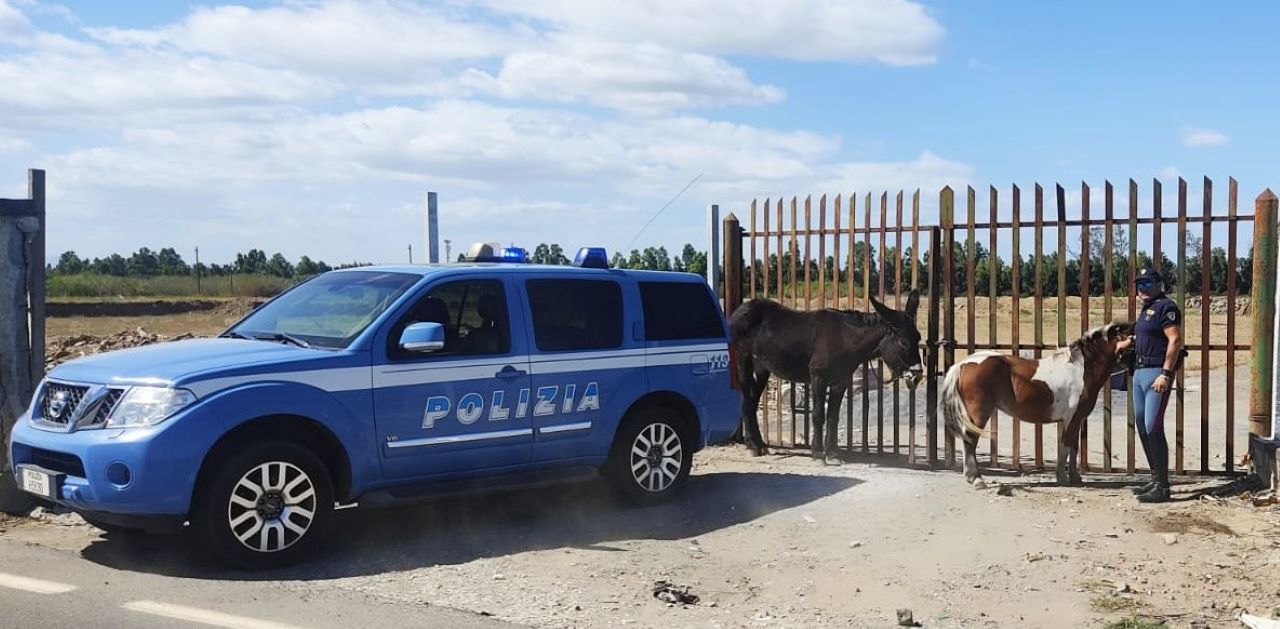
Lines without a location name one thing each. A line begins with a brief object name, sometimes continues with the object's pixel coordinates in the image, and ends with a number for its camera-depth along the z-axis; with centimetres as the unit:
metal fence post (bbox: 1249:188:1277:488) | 976
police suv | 695
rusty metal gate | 1001
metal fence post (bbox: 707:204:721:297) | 1281
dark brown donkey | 1112
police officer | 925
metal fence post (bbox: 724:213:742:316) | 1264
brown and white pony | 995
